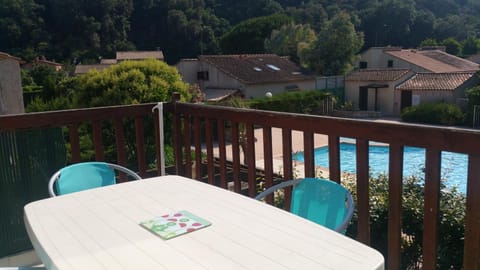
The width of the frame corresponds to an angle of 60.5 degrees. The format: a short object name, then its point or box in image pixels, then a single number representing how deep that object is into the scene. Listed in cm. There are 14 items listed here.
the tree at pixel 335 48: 2700
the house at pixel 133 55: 3328
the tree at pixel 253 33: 4047
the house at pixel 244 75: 2264
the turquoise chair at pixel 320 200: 182
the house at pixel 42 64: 3050
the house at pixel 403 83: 2192
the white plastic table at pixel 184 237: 122
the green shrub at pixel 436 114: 1958
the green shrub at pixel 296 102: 1930
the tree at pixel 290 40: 3170
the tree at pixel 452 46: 4375
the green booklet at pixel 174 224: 143
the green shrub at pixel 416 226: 223
